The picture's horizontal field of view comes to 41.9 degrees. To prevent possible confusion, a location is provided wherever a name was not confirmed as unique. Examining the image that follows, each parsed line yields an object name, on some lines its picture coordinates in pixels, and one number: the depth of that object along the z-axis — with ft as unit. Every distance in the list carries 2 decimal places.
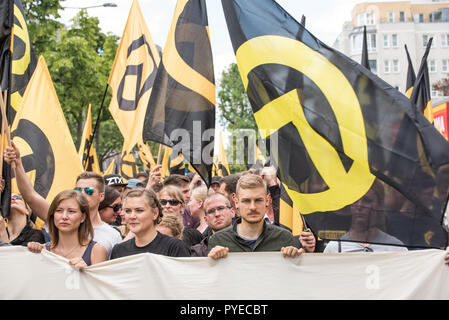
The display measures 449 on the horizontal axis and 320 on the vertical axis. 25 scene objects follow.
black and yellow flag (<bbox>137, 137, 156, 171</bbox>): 27.51
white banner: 13.28
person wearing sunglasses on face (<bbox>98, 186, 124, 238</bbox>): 20.66
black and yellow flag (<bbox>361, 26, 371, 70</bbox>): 31.93
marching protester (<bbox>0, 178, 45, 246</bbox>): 16.89
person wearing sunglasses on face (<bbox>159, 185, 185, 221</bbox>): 19.27
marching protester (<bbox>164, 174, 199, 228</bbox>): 22.75
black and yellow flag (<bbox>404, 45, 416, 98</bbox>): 33.60
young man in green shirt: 13.89
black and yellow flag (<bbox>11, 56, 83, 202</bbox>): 19.72
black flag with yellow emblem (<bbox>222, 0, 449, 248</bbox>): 13.23
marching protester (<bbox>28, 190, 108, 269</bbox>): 14.38
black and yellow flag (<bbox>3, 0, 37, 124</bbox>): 23.25
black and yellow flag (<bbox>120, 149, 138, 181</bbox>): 33.78
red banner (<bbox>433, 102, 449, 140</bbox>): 51.14
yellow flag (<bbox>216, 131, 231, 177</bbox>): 51.91
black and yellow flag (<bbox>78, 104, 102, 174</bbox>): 36.27
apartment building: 241.55
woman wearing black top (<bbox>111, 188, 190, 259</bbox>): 14.26
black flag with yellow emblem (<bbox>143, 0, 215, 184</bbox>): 18.81
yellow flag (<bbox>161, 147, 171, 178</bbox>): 29.99
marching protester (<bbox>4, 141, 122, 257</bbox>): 15.76
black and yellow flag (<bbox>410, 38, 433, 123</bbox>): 27.09
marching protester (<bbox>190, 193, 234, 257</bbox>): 17.87
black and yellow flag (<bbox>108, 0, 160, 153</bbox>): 29.32
